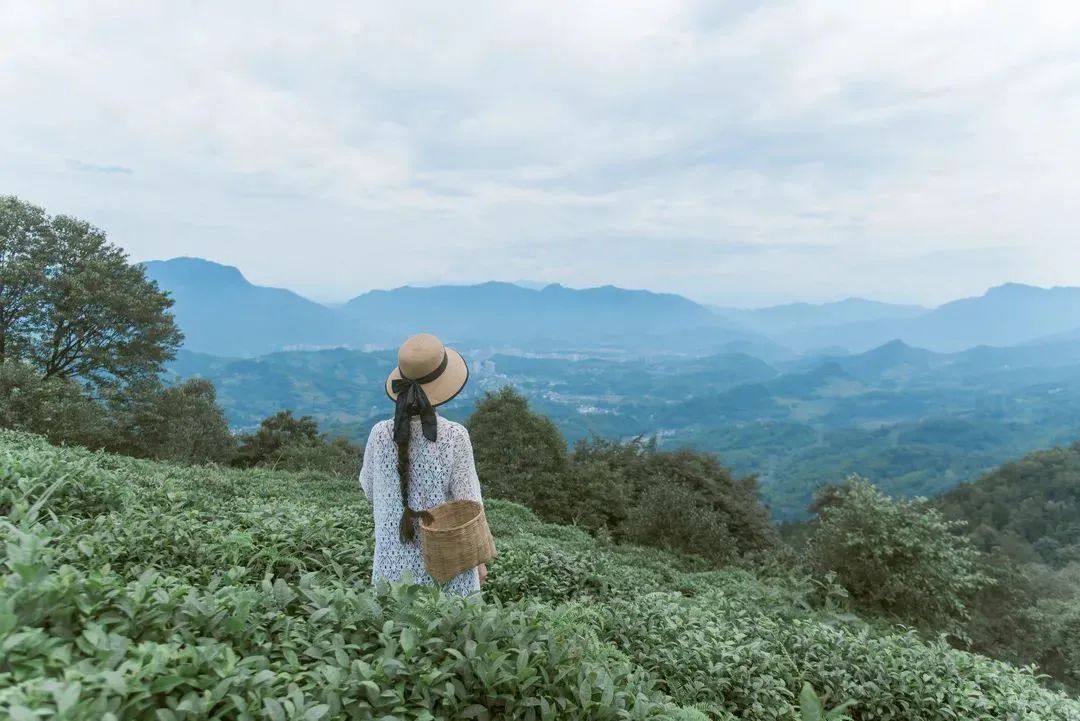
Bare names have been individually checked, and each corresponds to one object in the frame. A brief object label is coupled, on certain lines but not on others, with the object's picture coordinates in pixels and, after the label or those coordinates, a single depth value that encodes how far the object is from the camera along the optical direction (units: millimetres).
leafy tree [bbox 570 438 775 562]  19328
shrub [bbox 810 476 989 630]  15570
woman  3650
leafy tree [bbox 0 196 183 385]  19594
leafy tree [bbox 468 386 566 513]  22875
